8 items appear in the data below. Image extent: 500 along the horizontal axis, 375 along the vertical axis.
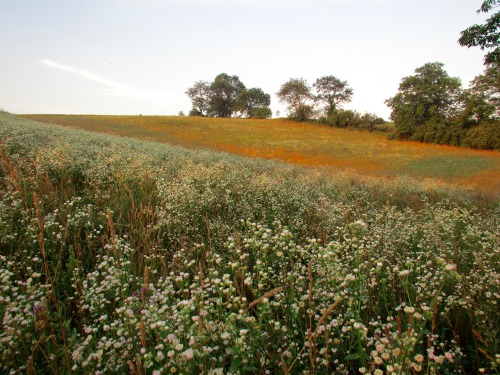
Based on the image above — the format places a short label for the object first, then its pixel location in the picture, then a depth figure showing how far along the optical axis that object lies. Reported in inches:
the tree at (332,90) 2642.7
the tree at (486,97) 1386.6
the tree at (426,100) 1585.9
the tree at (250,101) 3329.2
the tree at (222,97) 3501.5
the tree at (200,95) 3531.0
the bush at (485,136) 1263.5
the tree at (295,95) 2459.4
